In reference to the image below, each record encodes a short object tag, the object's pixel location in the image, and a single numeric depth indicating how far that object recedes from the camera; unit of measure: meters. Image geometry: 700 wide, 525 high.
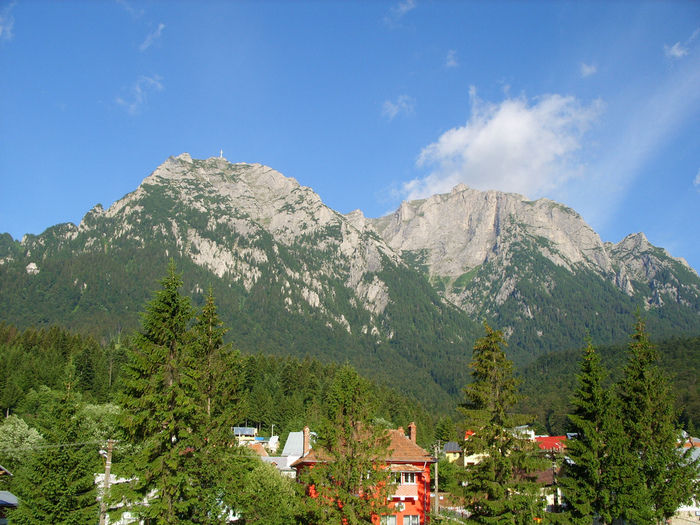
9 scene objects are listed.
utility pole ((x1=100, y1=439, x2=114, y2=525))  27.27
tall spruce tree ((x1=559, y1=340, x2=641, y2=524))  29.27
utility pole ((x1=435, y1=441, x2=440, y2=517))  49.03
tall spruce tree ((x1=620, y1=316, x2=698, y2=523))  30.33
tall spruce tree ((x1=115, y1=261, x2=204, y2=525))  24.66
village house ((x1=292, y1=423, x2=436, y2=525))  39.91
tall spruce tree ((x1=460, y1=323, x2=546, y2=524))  29.12
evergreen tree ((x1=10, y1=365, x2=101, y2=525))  28.30
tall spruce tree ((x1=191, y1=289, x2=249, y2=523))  26.66
